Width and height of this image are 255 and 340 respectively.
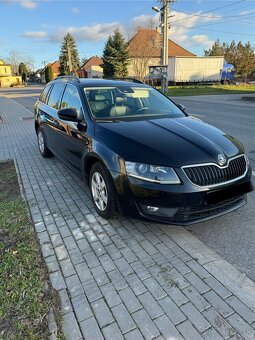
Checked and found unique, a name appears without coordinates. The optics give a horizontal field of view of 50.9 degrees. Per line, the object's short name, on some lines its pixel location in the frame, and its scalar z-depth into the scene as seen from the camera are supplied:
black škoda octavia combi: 2.64
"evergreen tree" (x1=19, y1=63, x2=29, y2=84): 88.75
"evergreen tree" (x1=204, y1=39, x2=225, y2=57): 76.19
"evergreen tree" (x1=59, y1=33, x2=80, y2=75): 55.15
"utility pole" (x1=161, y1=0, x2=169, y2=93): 23.91
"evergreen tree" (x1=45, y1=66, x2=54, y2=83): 59.31
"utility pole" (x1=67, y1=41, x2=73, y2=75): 46.41
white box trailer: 39.62
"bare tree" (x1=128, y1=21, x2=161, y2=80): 34.69
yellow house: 74.94
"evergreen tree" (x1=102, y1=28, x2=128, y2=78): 37.50
